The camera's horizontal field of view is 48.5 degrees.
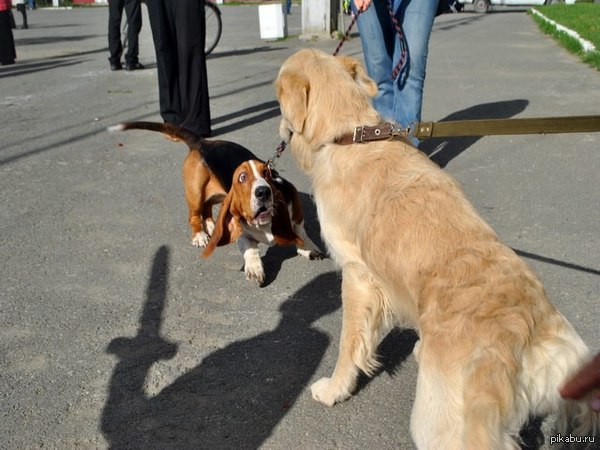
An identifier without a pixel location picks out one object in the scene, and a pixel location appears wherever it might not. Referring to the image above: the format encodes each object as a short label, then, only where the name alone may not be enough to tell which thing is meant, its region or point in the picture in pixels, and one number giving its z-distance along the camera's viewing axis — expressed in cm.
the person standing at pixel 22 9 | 2474
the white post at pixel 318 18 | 1575
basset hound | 405
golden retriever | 199
